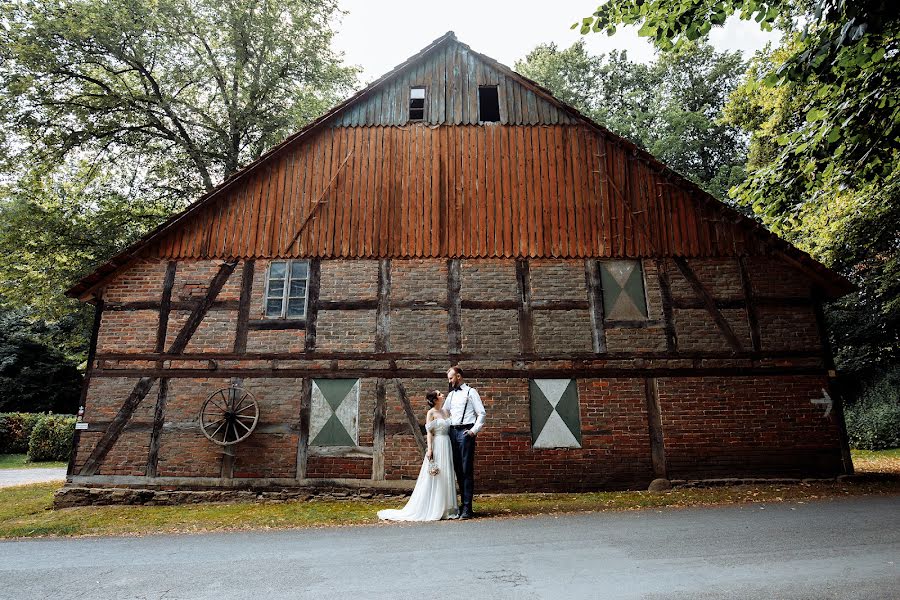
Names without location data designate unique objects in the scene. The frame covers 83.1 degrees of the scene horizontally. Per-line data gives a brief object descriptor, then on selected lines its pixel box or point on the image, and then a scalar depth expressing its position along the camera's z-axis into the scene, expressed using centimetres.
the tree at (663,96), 2136
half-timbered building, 843
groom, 641
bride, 629
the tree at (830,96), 532
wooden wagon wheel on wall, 838
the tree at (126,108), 1201
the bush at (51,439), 1781
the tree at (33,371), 2455
